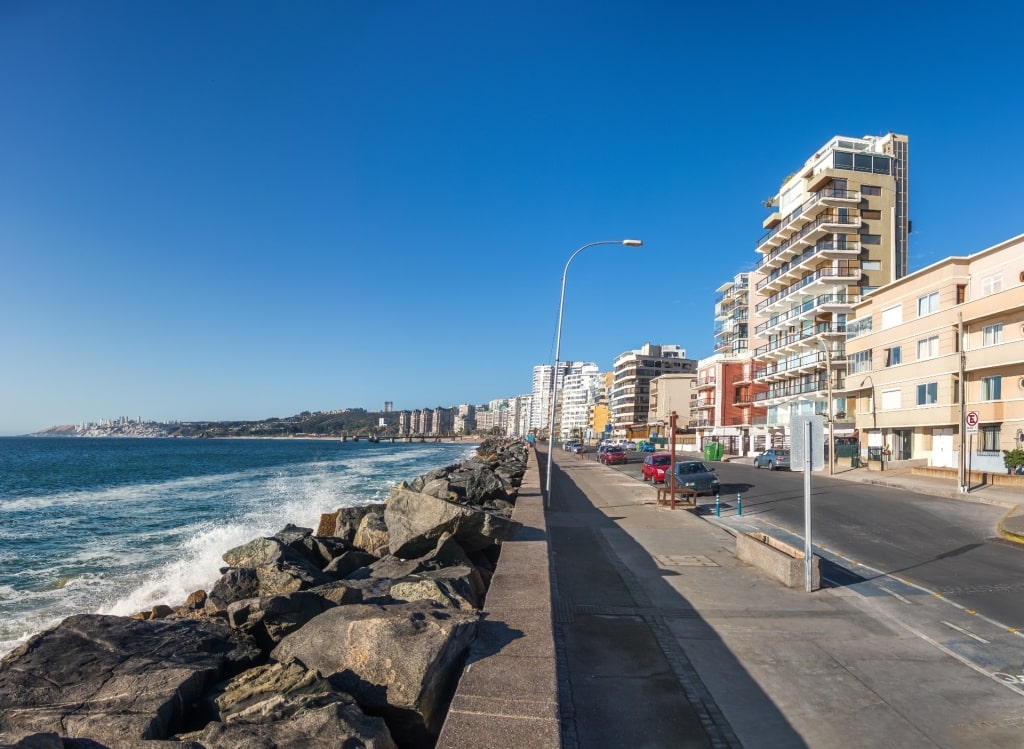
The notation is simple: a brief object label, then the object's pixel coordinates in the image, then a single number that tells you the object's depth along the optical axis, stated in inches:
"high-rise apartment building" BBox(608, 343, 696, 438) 5452.8
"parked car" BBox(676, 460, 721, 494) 952.3
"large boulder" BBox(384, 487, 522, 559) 397.4
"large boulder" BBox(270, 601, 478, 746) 189.9
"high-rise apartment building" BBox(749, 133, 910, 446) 2078.0
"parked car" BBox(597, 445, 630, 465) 1985.7
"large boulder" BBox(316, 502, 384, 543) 592.1
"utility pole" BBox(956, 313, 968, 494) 1023.6
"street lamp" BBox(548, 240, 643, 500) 875.0
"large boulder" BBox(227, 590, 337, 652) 263.9
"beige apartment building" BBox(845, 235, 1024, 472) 1181.7
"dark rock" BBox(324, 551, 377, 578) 426.9
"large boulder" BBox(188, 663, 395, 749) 161.2
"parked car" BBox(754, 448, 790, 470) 1673.2
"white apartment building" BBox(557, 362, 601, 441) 7393.7
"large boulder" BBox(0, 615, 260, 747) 179.8
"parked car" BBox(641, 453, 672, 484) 1176.4
